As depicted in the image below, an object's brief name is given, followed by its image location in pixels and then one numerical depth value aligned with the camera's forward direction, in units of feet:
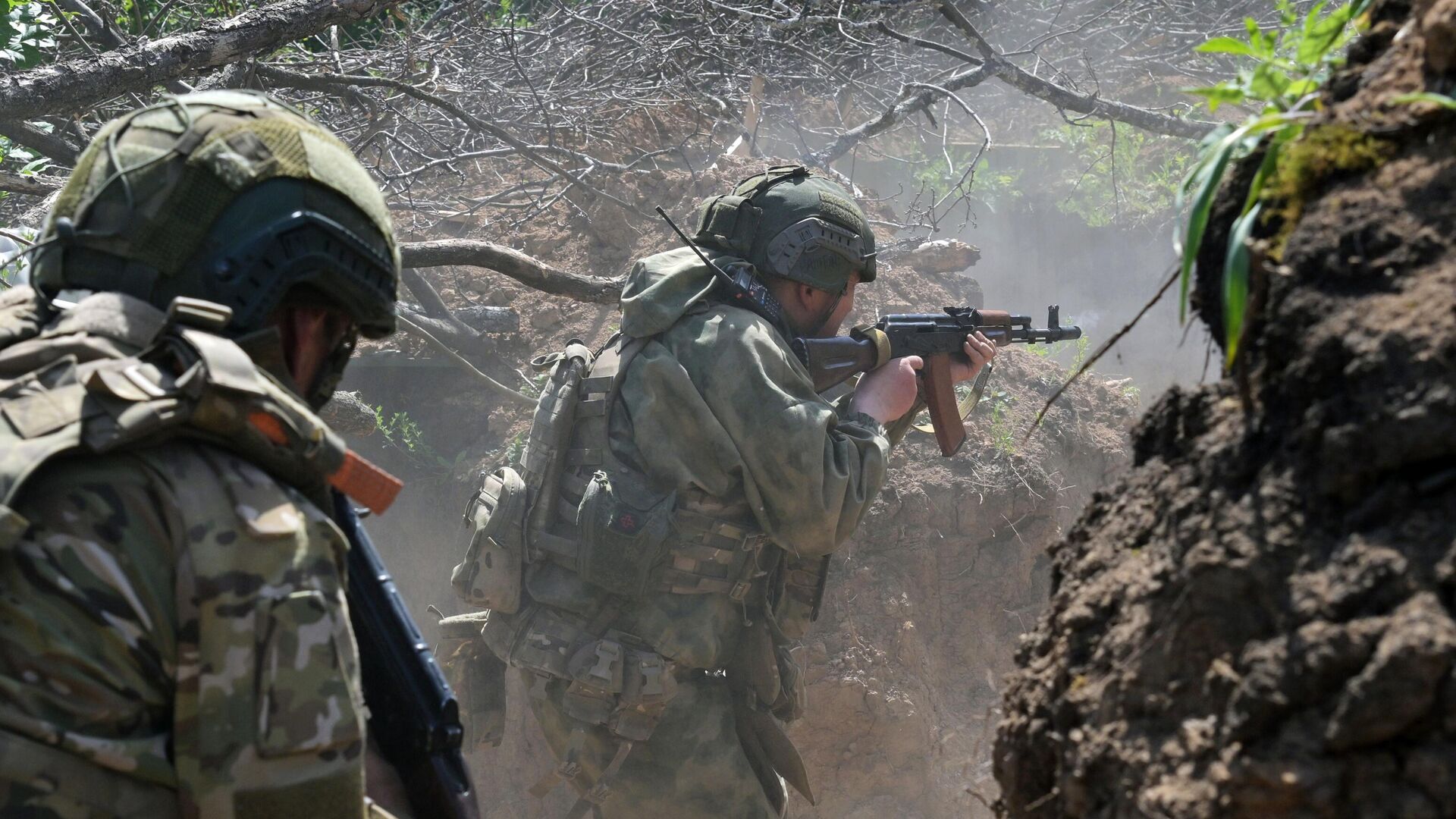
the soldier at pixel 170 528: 4.70
